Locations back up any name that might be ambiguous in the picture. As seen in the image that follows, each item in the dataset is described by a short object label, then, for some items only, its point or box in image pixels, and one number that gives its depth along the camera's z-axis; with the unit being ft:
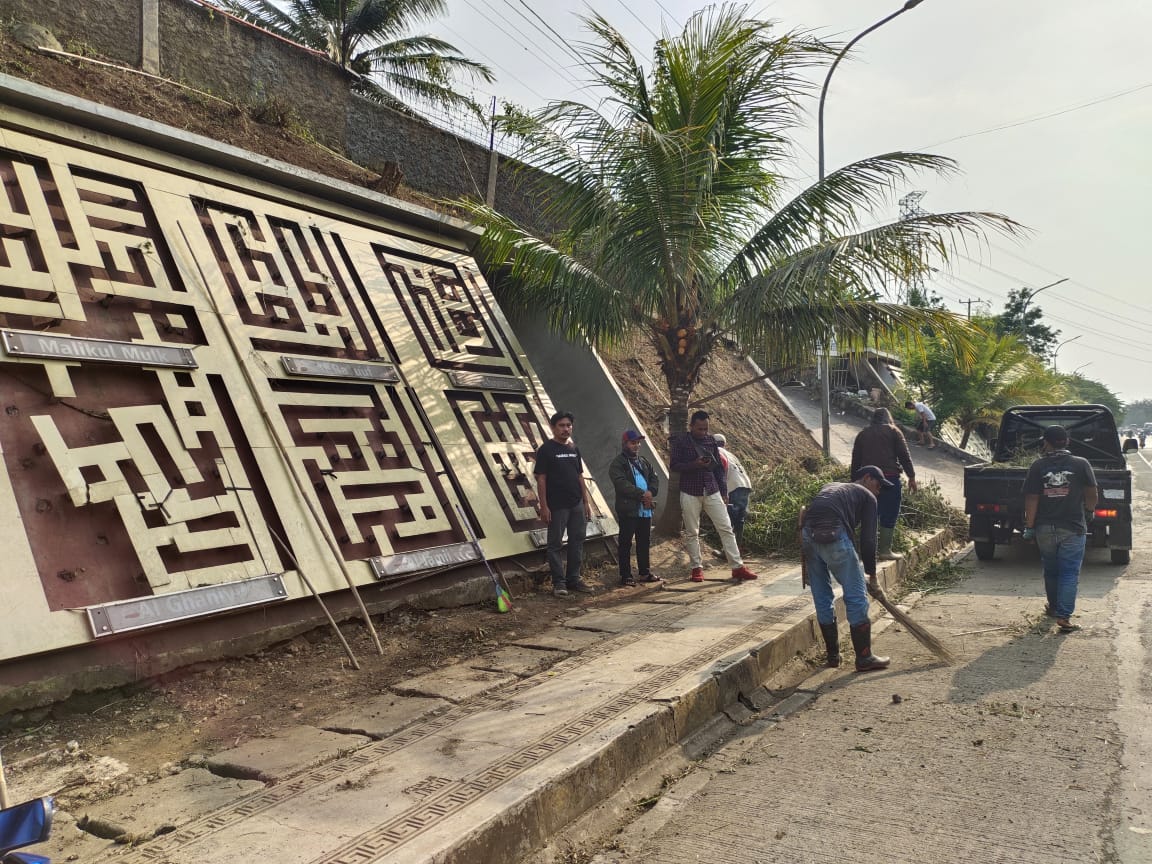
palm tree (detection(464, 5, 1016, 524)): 26.94
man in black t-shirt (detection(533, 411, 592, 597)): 24.30
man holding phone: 26.81
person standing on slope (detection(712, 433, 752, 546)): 29.55
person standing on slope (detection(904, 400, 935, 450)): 67.10
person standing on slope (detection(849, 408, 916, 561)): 28.99
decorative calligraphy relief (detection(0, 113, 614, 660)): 15.47
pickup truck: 29.99
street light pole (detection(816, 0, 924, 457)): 43.80
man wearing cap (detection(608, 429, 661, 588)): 25.72
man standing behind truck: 21.33
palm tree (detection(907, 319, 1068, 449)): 68.33
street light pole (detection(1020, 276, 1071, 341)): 132.46
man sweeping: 18.75
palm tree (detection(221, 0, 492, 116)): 67.31
